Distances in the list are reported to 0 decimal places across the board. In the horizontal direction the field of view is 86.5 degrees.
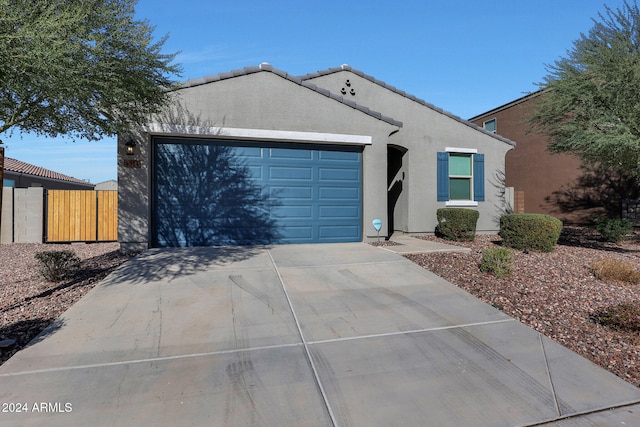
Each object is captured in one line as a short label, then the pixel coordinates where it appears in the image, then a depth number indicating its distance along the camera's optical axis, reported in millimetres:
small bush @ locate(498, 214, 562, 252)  8633
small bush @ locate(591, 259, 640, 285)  6477
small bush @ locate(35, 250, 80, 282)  5891
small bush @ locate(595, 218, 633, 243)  11000
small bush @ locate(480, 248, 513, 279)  6246
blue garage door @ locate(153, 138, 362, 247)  8625
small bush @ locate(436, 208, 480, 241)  10188
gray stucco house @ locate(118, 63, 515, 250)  8312
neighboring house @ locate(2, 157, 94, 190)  20734
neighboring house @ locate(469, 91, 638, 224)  16828
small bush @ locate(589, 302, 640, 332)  4223
